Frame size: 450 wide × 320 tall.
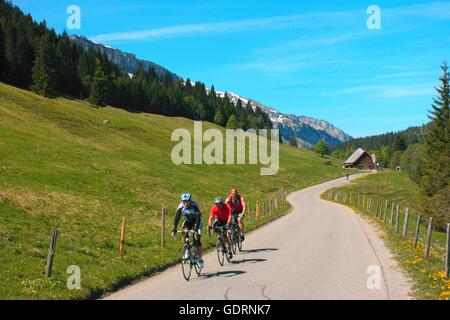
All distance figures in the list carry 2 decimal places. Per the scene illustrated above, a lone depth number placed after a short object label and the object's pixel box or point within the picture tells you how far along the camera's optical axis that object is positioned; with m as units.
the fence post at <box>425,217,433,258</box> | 17.28
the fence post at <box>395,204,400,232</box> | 27.34
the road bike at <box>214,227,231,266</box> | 16.27
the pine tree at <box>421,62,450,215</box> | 57.50
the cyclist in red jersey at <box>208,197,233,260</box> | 16.72
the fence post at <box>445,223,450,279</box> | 13.69
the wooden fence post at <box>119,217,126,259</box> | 16.33
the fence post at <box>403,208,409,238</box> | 24.02
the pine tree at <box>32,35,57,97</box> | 92.31
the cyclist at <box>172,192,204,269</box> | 14.47
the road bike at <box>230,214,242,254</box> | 18.57
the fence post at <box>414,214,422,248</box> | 20.01
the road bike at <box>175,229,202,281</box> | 13.92
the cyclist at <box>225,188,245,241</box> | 19.75
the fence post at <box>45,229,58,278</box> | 12.71
